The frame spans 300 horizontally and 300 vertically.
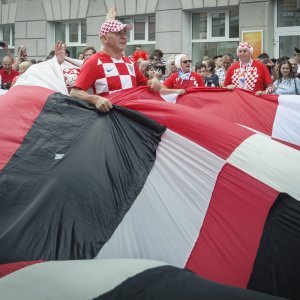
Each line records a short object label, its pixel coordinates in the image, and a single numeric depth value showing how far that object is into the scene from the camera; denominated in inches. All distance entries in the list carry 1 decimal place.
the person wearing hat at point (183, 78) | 230.4
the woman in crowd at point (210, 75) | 276.7
